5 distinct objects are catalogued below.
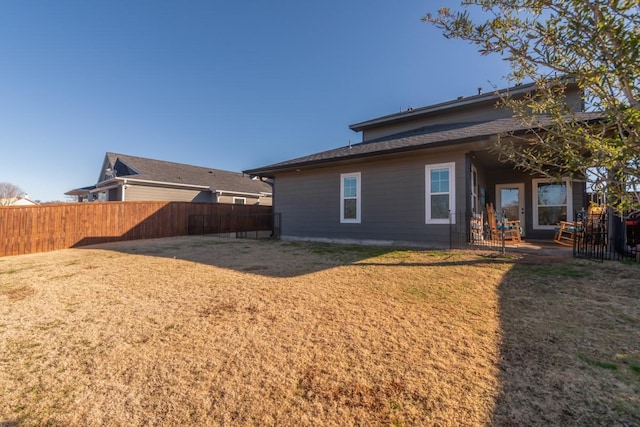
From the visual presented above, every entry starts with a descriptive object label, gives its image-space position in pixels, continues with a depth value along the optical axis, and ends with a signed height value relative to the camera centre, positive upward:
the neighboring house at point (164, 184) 15.87 +2.18
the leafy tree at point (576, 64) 1.50 +1.03
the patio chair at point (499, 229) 8.05 -0.32
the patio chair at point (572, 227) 6.12 -0.21
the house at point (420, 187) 7.21 +1.05
